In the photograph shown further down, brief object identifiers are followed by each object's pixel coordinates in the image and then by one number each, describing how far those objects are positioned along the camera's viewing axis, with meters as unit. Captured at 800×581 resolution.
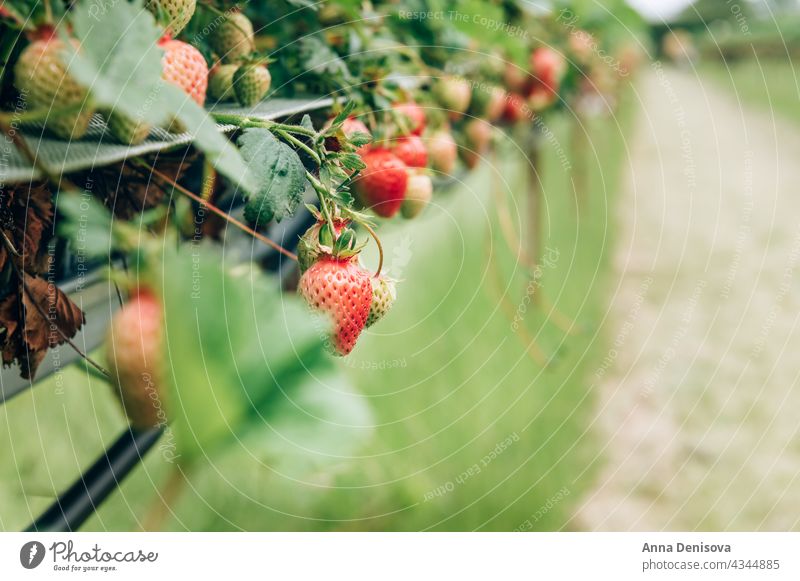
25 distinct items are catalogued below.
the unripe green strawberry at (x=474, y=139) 0.90
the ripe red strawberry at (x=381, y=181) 0.49
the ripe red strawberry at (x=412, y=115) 0.55
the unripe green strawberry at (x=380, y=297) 0.44
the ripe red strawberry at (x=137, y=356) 0.34
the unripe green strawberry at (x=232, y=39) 0.41
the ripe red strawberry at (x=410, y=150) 0.54
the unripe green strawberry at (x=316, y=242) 0.40
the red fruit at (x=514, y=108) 1.01
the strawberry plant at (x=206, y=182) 0.19
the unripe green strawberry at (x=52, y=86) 0.28
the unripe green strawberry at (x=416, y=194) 0.53
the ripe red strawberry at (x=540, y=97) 1.05
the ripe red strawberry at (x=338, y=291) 0.39
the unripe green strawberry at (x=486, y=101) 0.88
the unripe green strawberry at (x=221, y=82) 0.40
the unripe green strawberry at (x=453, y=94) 0.74
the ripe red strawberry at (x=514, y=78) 0.97
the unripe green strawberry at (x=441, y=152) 0.67
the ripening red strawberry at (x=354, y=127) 0.45
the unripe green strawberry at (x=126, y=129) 0.30
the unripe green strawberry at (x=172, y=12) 0.33
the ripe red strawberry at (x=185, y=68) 0.33
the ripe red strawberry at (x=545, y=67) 1.01
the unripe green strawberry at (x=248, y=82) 0.40
